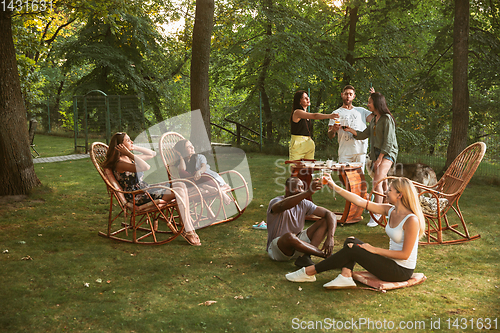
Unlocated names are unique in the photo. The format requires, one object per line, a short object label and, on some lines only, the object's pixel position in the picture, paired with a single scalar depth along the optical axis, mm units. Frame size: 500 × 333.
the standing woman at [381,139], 5180
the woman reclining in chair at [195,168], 5352
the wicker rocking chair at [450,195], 4691
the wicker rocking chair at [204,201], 5316
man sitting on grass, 3824
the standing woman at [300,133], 6012
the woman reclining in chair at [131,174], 4723
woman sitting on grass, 3301
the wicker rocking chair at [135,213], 4582
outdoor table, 5301
